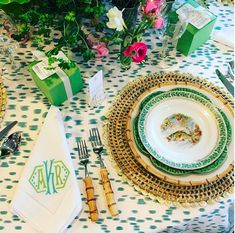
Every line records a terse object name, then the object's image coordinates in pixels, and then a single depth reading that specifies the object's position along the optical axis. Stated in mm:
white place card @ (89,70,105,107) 1038
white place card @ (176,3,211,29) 1159
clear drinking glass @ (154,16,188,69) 1148
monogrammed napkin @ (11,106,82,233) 930
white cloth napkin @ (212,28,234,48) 1265
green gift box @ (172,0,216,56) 1159
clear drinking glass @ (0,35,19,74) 1155
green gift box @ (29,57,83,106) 1046
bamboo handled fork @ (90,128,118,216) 941
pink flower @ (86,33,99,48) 1164
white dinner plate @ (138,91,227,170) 1007
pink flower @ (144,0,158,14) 972
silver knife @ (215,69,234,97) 1148
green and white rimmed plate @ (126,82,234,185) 977
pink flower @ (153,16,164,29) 1020
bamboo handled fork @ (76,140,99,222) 933
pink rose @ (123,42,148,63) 1033
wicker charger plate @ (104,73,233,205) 971
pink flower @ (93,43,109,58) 1164
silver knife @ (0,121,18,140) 1043
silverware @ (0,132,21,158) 1022
